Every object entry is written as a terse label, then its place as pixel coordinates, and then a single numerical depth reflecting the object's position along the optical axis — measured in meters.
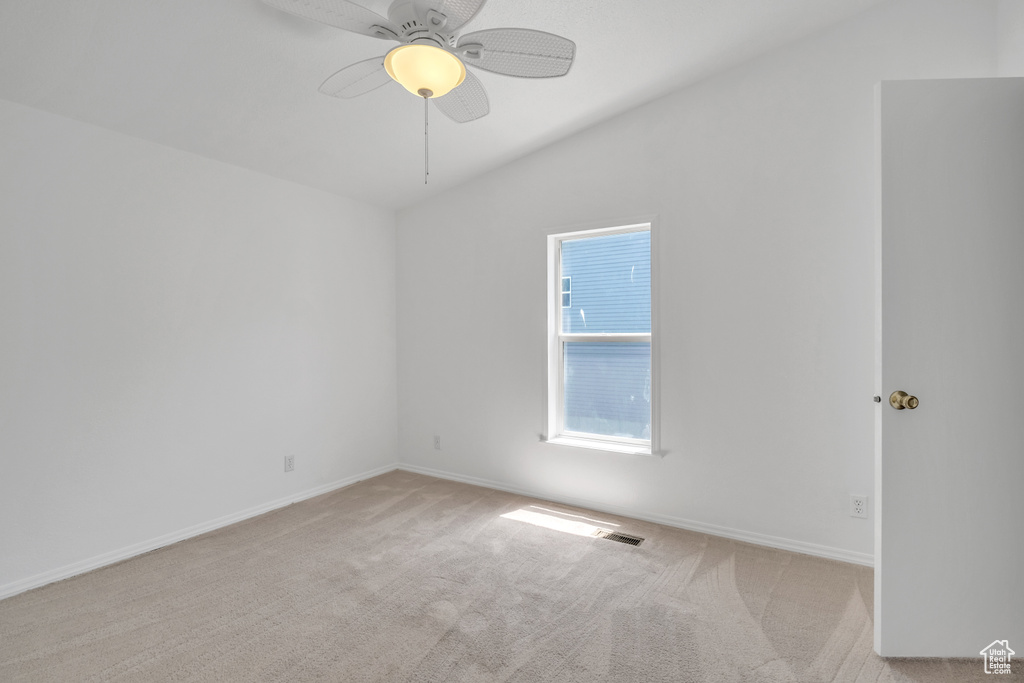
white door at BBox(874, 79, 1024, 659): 1.76
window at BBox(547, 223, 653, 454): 3.29
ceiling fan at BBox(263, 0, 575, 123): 1.57
